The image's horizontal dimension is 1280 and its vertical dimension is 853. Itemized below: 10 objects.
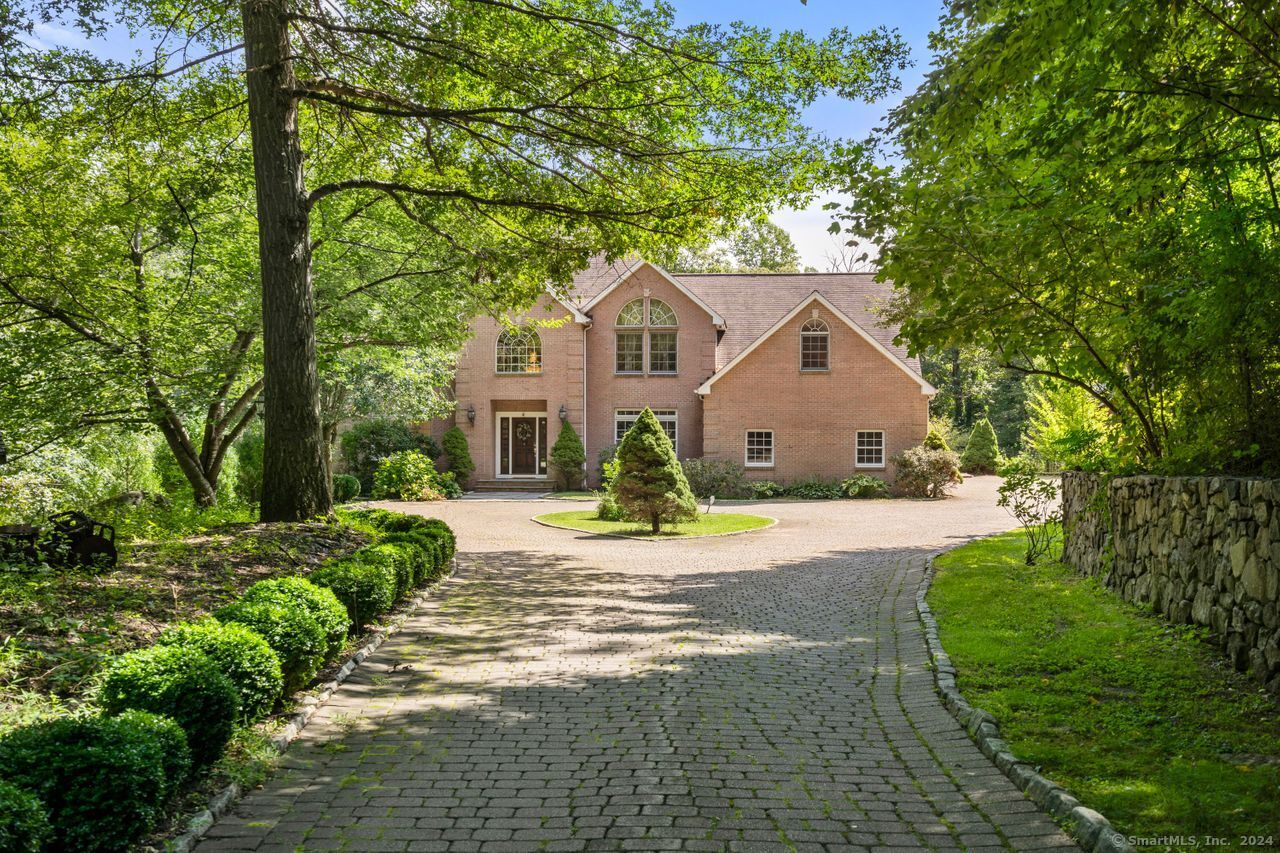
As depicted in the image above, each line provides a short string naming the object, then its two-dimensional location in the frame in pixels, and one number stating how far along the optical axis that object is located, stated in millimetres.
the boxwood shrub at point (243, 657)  5152
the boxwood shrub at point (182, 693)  4484
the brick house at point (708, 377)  30156
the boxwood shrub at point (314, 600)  6516
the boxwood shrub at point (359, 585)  8016
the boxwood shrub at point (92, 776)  3502
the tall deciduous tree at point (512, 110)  10406
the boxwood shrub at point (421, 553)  10602
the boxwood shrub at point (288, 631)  5945
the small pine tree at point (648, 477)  17266
